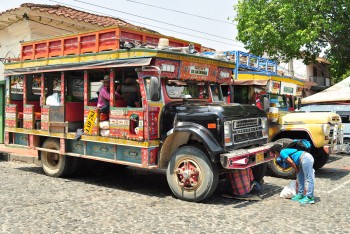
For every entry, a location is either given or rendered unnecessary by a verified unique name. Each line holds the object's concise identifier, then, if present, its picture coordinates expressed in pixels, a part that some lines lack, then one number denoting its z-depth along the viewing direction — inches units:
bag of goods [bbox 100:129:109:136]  308.2
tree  693.9
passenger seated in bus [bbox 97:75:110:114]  310.5
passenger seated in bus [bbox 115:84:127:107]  306.5
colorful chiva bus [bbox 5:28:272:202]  263.1
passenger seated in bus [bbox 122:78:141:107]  302.4
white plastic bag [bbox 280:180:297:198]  280.1
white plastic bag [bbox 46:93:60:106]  356.8
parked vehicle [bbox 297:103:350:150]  531.8
